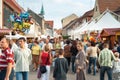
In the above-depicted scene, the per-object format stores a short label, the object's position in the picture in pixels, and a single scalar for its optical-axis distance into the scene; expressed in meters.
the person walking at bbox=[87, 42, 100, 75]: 10.56
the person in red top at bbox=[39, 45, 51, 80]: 7.52
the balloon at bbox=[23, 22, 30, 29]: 17.81
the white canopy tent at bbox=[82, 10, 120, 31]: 19.38
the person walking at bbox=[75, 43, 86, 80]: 7.22
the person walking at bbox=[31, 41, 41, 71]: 11.83
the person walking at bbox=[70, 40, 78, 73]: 11.04
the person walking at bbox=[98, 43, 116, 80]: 7.80
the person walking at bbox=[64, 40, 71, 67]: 11.49
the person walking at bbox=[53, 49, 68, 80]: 6.66
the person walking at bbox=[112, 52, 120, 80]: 7.64
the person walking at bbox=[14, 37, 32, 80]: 6.64
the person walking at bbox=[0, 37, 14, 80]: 4.91
